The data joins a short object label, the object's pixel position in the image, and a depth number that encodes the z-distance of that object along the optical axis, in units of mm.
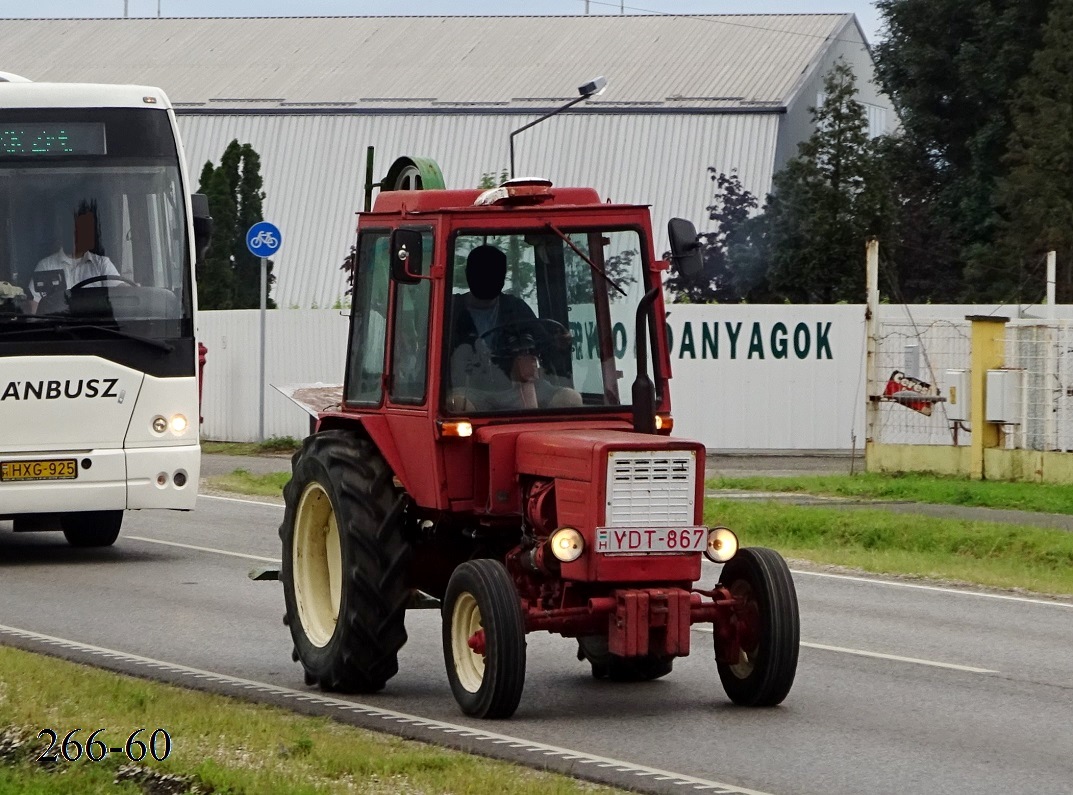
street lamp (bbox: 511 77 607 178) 23025
